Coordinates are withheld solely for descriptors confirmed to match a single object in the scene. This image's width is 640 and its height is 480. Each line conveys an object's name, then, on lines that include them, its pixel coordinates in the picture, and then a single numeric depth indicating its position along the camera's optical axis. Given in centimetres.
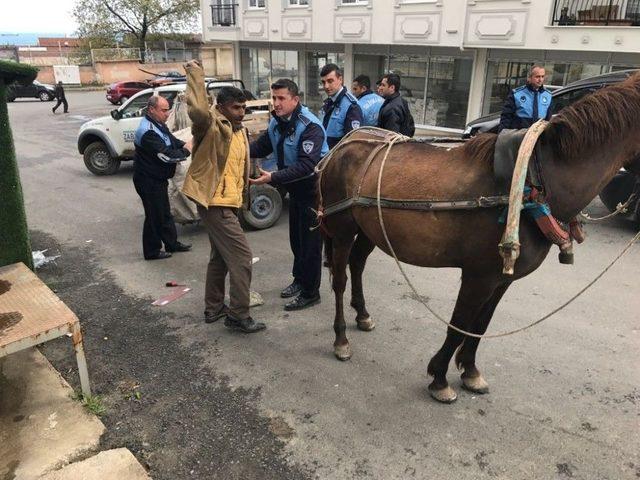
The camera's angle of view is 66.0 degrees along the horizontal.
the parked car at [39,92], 2863
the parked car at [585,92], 660
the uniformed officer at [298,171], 418
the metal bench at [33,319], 298
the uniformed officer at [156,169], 566
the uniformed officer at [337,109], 542
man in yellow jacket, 382
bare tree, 3994
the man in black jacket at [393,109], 614
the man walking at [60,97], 2197
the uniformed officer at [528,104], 644
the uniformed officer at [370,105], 638
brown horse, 256
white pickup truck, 1038
